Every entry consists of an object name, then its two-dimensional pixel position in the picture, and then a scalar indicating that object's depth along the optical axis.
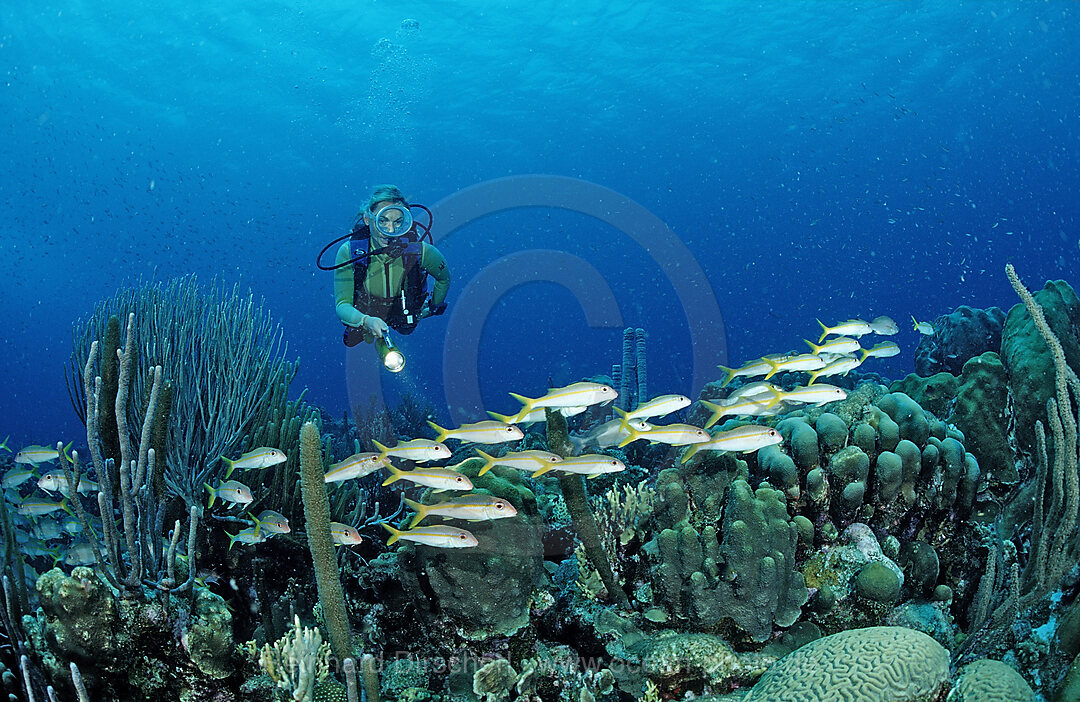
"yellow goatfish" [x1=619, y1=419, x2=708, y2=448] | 3.70
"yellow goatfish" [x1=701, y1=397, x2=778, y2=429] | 4.43
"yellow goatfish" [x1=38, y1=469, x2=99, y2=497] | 4.77
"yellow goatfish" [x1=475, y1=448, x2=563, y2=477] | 3.63
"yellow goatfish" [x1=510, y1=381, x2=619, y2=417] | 3.72
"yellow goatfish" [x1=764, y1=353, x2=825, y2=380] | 4.89
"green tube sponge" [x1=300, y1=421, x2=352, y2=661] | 2.84
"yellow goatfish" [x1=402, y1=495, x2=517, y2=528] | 3.34
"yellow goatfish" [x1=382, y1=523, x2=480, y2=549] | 3.29
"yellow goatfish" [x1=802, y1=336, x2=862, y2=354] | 5.27
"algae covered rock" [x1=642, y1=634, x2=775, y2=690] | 3.33
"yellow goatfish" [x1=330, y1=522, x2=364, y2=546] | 3.82
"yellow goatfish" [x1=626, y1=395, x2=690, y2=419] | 4.16
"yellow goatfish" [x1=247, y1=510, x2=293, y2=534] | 3.91
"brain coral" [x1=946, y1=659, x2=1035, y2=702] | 2.73
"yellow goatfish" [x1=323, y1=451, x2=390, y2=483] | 4.01
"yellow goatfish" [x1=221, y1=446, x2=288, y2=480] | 4.16
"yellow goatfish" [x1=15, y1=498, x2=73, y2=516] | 5.00
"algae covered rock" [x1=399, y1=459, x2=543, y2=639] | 3.58
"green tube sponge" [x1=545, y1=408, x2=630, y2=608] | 3.78
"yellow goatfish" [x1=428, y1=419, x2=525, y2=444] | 3.67
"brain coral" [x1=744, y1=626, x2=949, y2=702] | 2.69
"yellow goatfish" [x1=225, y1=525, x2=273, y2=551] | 4.03
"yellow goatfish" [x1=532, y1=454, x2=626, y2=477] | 3.48
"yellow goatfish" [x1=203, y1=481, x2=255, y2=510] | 4.11
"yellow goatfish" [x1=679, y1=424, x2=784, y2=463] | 3.66
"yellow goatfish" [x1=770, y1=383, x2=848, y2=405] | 4.32
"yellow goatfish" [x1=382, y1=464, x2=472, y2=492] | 3.55
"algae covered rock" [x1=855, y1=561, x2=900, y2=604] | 3.70
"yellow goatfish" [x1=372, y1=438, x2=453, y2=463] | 3.88
